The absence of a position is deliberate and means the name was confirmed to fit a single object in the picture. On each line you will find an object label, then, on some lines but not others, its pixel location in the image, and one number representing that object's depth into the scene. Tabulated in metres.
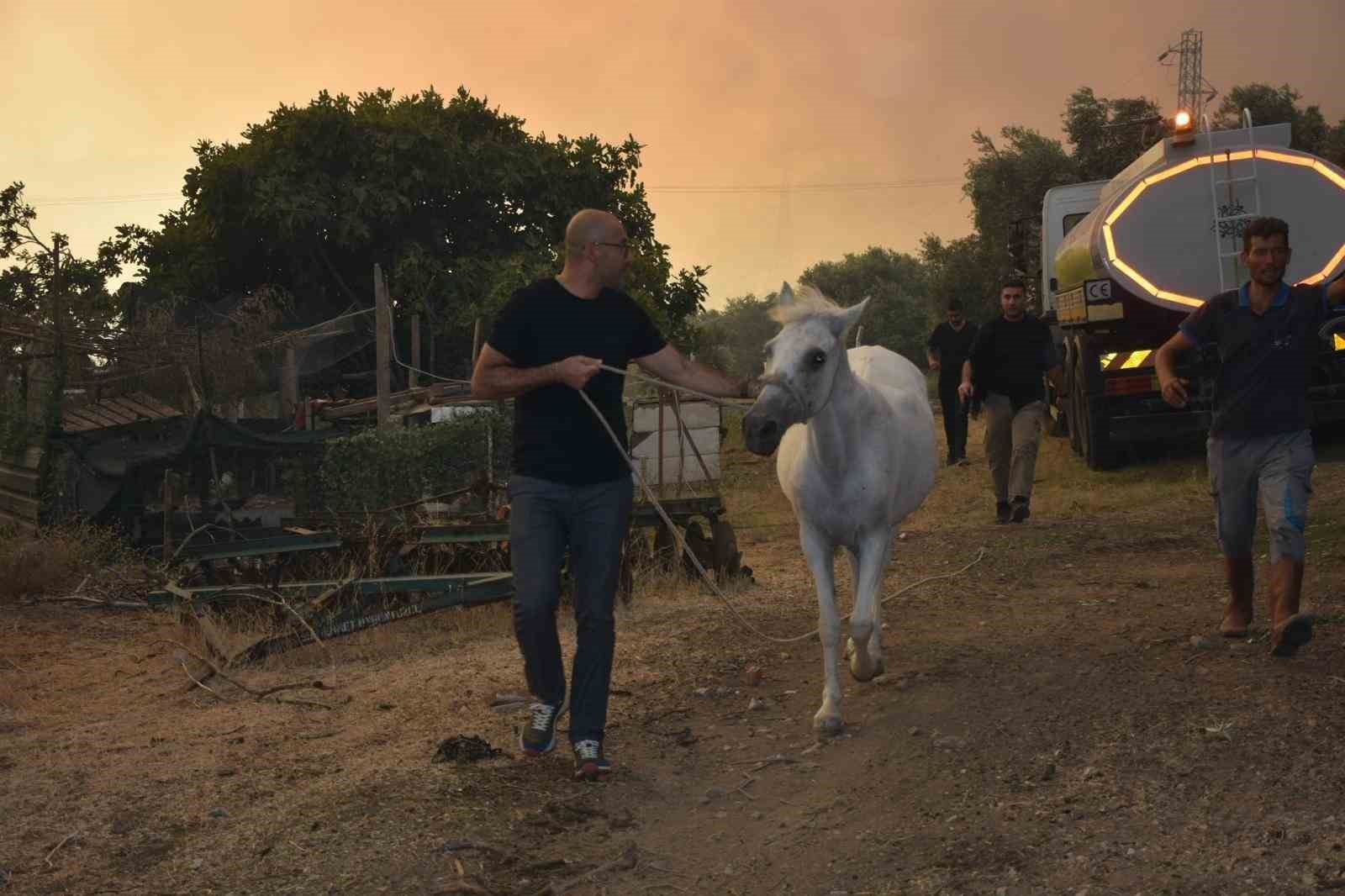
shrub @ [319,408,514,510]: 13.77
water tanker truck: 12.30
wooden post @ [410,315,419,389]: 19.59
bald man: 5.29
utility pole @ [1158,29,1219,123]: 52.06
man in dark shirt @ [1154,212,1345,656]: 5.92
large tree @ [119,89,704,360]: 27.16
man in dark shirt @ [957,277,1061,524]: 11.40
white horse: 5.48
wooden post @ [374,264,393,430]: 15.23
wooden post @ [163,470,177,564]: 10.49
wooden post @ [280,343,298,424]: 18.97
